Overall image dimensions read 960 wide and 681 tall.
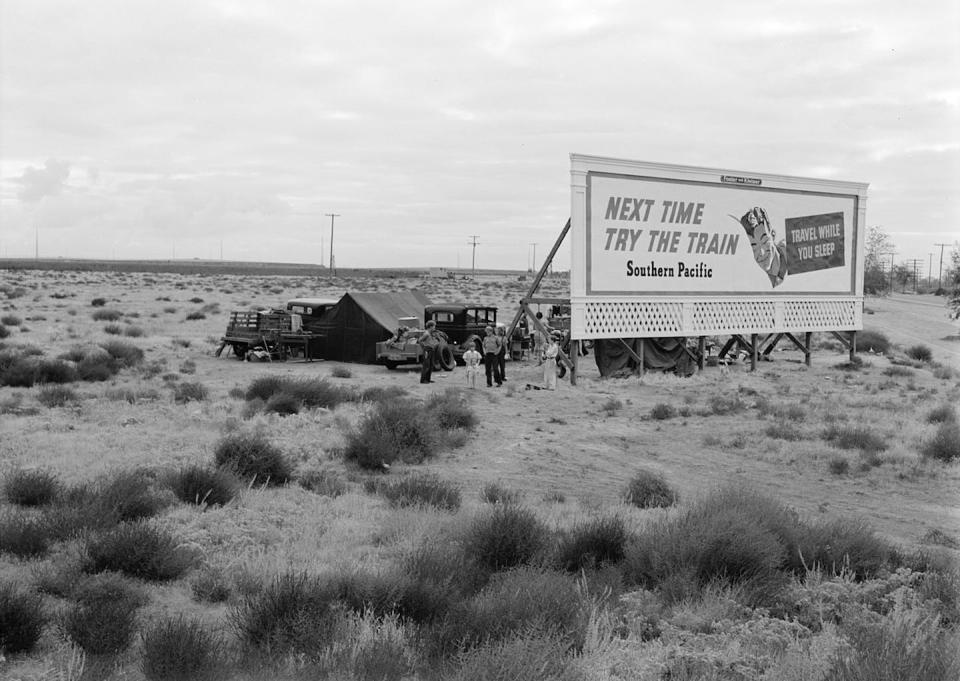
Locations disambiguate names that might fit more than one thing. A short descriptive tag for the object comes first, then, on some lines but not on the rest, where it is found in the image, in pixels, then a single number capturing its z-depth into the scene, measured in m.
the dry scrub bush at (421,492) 10.82
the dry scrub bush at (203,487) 10.55
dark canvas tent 29.41
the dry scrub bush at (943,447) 14.73
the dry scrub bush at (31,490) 10.12
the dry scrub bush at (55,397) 17.91
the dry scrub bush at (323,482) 11.48
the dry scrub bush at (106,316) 42.28
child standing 23.58
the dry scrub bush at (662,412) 18.83
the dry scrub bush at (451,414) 16.89
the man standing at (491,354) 23.55
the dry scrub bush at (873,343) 38.04
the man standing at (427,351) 24.53
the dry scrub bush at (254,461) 11.89
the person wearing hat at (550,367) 23.45
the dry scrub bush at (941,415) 18.44
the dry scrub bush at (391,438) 13.41
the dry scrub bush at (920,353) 35.91
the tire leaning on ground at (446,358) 27.69
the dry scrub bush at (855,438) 15.35
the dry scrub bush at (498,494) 11.12
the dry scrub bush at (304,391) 18.92
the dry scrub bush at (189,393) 19.24
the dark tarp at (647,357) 26.70
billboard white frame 24.88
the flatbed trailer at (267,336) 29.53
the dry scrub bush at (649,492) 11.42
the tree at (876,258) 109.03
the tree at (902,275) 152.38
